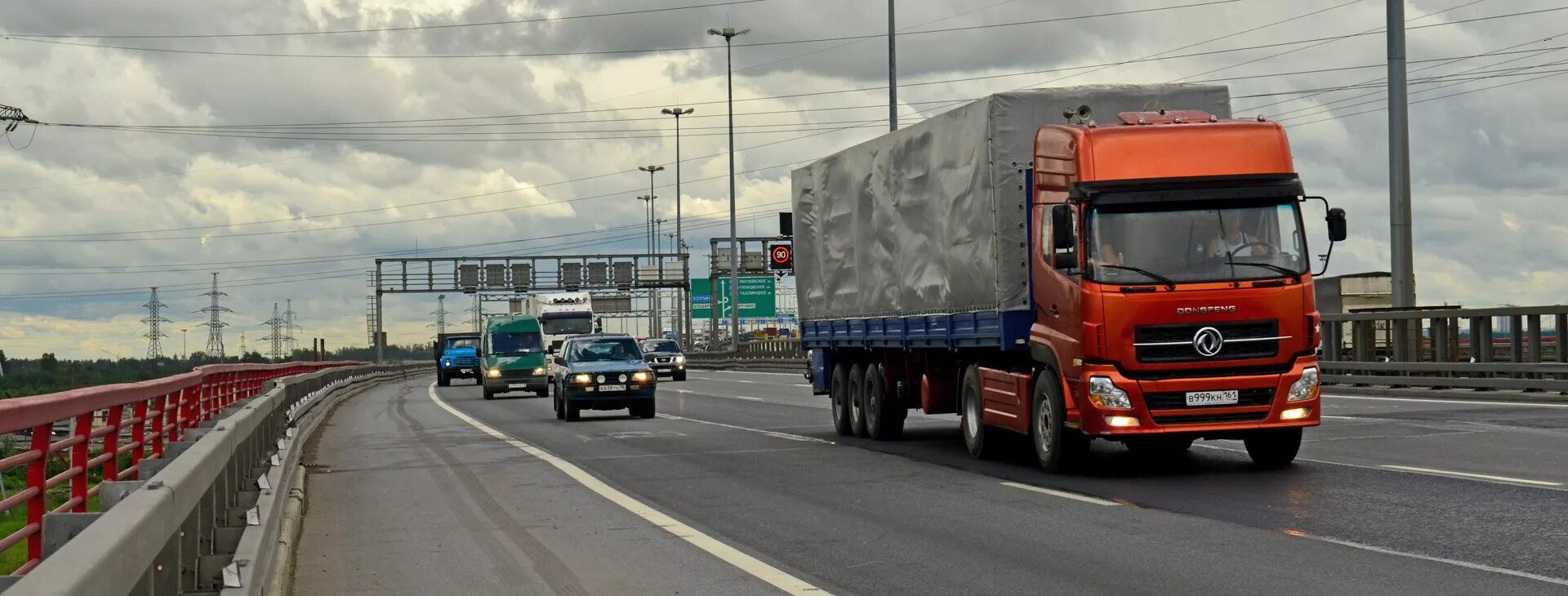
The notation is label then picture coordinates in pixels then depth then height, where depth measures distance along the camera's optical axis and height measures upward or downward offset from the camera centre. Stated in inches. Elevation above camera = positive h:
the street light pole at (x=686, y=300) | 3607.3 +111.2
